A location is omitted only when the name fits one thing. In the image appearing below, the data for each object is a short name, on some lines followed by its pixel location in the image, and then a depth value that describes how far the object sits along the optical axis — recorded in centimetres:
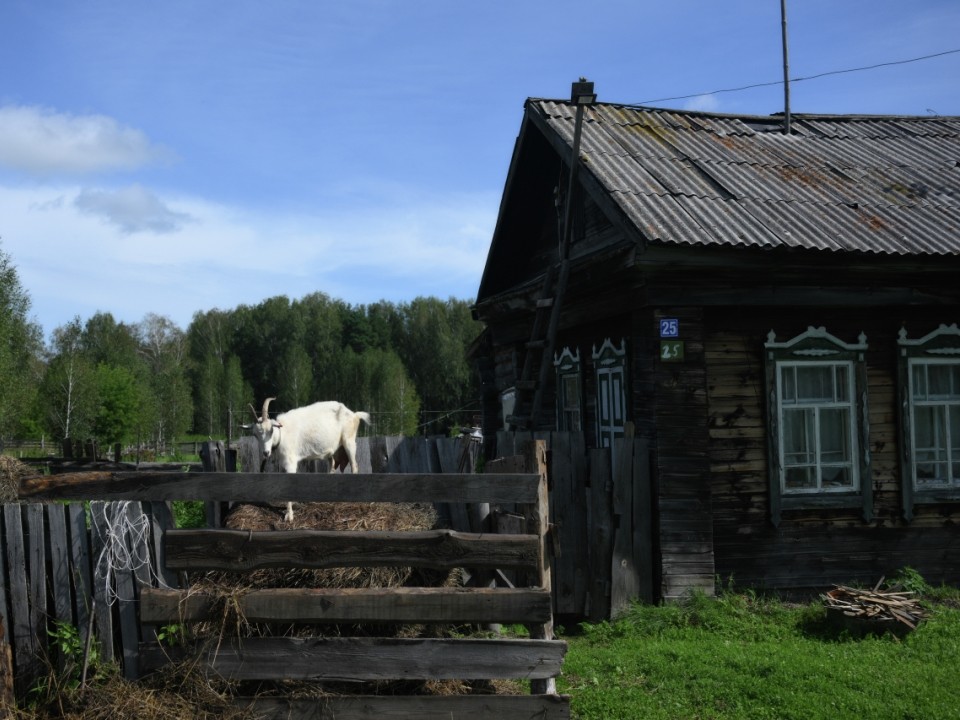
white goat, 822
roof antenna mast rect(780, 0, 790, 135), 1262
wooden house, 850
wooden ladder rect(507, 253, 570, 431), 1038
